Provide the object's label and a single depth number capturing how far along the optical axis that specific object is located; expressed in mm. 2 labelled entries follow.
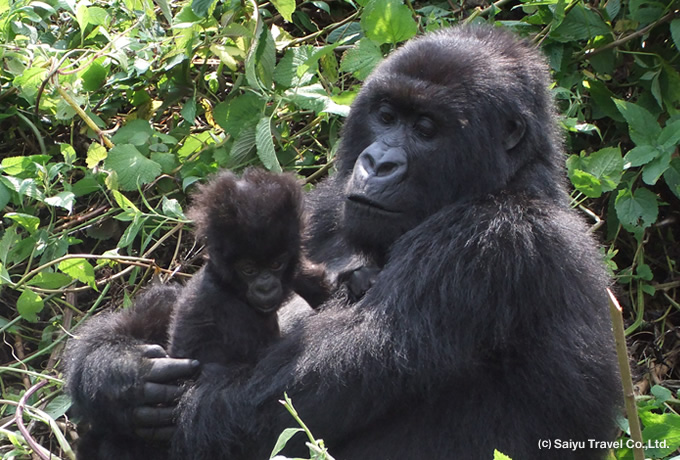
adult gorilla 6445
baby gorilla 6953
